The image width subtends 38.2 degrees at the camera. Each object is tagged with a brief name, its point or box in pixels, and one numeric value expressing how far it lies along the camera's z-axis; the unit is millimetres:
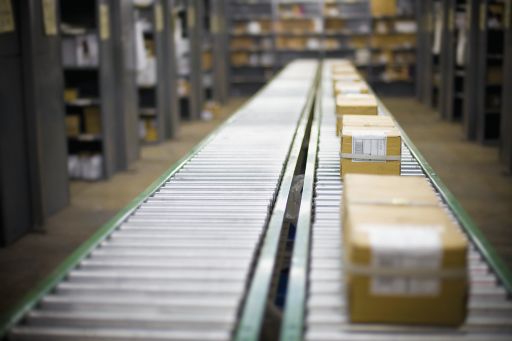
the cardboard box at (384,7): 17250
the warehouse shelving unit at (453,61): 11992
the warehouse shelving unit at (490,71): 9914
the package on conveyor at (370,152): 3510
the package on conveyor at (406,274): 1967
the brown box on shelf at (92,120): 7988
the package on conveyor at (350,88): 5957
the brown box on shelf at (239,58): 17828
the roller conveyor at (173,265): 2045
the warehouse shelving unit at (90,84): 7723
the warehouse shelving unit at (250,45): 17703
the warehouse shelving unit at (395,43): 17281
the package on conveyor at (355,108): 4875
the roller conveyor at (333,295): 1993
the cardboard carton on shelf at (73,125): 8008
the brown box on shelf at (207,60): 13825
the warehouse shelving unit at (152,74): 9765
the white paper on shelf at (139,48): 9125
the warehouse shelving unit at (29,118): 5543
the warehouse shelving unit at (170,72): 10227
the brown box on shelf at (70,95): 7883
